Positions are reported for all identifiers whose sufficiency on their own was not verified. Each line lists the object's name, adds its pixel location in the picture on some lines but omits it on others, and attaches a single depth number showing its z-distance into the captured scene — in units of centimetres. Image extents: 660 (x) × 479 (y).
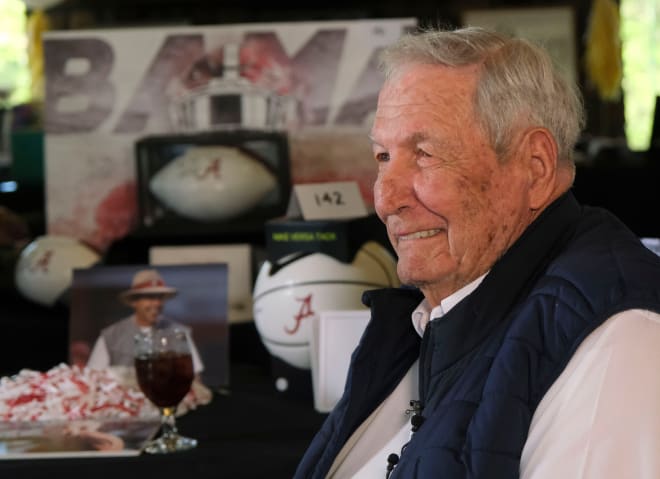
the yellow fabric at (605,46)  652
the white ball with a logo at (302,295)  198
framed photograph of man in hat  213
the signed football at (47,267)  256
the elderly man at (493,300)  109
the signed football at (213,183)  260
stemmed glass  171
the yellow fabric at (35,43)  410
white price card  213
